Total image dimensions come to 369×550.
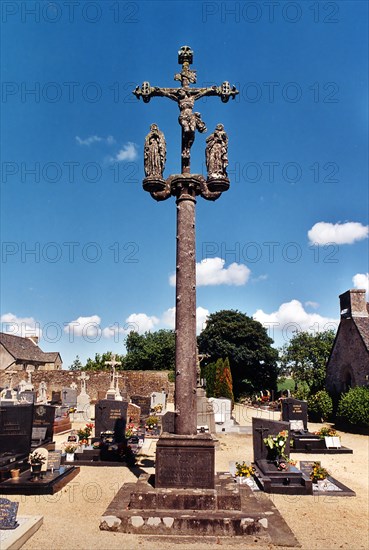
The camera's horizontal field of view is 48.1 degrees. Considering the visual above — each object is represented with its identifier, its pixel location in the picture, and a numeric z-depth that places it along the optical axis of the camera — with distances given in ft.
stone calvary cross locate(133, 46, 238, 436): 24.71
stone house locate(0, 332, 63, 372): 149.38
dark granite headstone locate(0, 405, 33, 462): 39.11
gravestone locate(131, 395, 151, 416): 78.18
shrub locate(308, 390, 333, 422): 75.96
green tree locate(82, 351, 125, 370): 194.38
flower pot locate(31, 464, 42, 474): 32.42
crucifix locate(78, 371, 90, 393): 84.86
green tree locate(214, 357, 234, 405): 104.99
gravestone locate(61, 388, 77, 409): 96.23
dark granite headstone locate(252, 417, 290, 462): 38.14
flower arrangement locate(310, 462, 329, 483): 34.37
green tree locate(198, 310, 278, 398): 144.46
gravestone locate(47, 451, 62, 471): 34.83
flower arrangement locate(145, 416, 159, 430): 61.62
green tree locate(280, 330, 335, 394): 135.74
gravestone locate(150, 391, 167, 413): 89.63
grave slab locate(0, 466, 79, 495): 30.37
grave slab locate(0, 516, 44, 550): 19.61
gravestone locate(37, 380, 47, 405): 84.13
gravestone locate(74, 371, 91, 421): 79.77
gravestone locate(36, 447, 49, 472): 32.83
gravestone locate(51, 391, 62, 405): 104.87
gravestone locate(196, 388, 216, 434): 56.85
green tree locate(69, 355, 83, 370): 286.05
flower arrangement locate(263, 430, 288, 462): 35.91
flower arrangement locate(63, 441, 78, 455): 41.42
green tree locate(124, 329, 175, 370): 209.87
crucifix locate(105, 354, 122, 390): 87.31
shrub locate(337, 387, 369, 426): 63.41
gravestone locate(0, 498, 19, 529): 21.18
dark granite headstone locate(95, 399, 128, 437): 49.96
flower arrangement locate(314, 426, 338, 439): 50.56
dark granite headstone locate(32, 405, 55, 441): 48.55
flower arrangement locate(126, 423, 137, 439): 49.63
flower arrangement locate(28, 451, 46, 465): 32.40
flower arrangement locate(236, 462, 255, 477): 33.58
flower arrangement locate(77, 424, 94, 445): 46.99
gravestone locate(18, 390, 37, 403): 76.05
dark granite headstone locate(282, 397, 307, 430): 59.11
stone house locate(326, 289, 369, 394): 73.67
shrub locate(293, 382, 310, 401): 85.80
